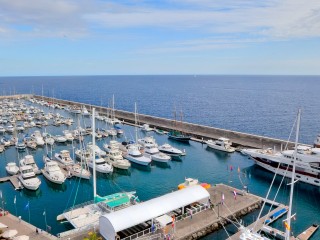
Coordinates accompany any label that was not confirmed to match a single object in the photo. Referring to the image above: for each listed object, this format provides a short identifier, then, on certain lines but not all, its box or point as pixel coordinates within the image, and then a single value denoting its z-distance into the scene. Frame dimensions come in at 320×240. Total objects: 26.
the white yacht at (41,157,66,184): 45.97
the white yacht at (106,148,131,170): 53.34
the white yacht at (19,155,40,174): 51.19
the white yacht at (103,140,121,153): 59.62
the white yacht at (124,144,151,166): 55.75
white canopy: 28.50
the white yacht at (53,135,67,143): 71.29
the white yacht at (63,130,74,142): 72.50
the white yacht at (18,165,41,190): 43.59
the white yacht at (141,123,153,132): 85.94
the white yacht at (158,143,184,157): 61.82
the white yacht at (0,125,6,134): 80.41
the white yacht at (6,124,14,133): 81.94
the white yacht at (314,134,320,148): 49.81
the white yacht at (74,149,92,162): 54.95
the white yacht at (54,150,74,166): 53.69
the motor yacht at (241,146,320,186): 46.31
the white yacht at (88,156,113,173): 50.12
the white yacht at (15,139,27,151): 65.22
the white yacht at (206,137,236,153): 65.81
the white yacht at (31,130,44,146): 67.56
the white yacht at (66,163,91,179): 48.12
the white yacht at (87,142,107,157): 58.07
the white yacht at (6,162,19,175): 49.65
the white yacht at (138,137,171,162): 57.84
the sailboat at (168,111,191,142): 75.31
